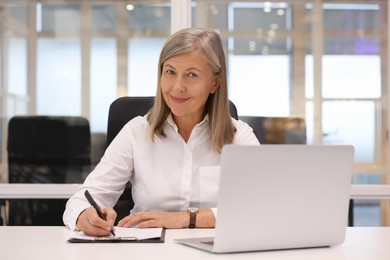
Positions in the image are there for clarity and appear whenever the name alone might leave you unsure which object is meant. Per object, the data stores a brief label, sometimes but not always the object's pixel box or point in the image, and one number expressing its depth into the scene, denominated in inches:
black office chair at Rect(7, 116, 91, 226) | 128.4
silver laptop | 64.7
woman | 91.7
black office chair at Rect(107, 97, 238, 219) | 100.7
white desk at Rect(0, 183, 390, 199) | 126.4
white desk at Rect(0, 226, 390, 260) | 65.6
